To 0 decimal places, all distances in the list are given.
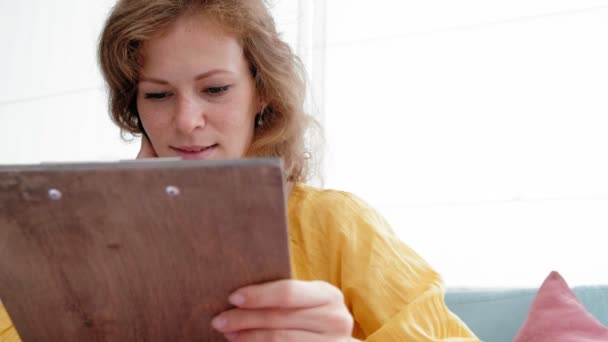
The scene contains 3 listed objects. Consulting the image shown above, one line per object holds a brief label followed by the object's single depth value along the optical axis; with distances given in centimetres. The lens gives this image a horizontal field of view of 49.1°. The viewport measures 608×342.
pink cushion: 131
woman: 115
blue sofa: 155
